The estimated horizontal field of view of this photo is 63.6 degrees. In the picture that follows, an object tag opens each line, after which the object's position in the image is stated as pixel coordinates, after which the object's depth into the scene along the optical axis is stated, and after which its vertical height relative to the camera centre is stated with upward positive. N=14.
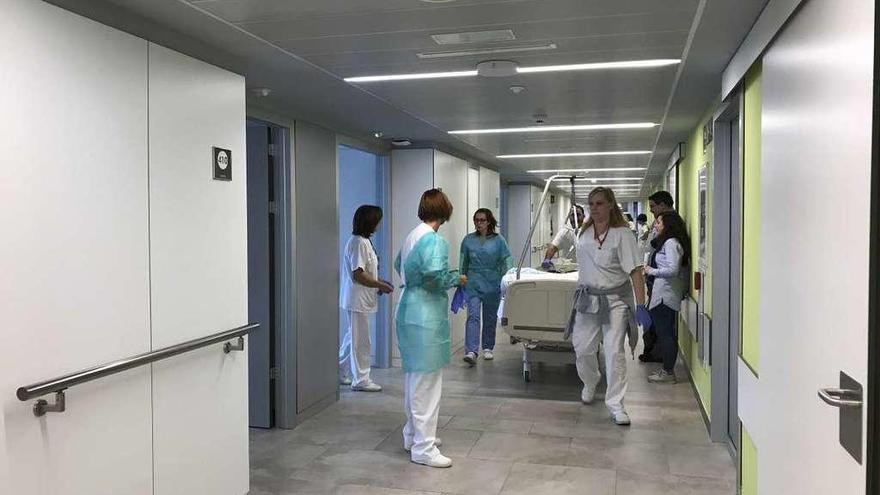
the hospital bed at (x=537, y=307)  5.50 -0.57
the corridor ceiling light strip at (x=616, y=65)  3.42 +0.83
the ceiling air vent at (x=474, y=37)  2.90 +0.82
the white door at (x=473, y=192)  8.19 +0.50
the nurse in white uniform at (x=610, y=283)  4.54 -0.32
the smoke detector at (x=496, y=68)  3.41 +0.81
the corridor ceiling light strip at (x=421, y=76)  3.66 +0.83
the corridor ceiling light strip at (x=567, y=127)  5.58 +0.86
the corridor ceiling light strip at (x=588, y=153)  7.79 +0.89
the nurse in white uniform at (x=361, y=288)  5.38 -0.41
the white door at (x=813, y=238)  1.56 -0.01
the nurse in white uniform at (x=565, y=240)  6.00 -0.06
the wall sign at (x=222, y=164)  3.09 +0.32
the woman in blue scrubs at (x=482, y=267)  6.58 -0.31
